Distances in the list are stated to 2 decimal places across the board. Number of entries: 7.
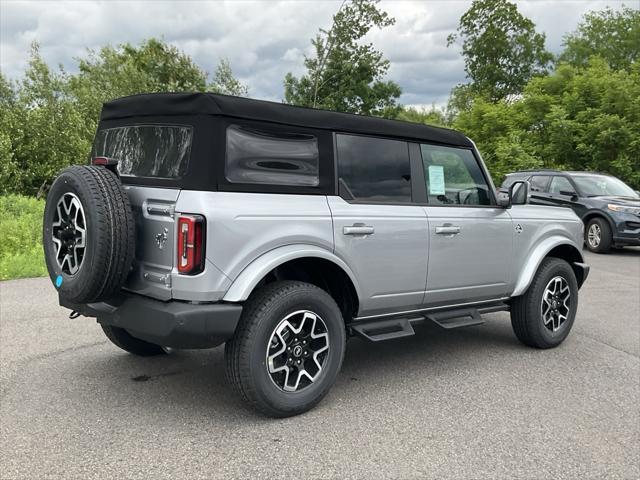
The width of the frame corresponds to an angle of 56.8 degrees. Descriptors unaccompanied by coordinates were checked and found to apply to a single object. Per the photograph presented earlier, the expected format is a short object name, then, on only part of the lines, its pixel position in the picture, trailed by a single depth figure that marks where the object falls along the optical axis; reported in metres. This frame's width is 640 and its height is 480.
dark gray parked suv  12.37
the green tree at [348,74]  34.31
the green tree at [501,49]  45.69
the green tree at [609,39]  42.22
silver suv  3.34
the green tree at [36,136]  17.28
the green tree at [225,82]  34.75
